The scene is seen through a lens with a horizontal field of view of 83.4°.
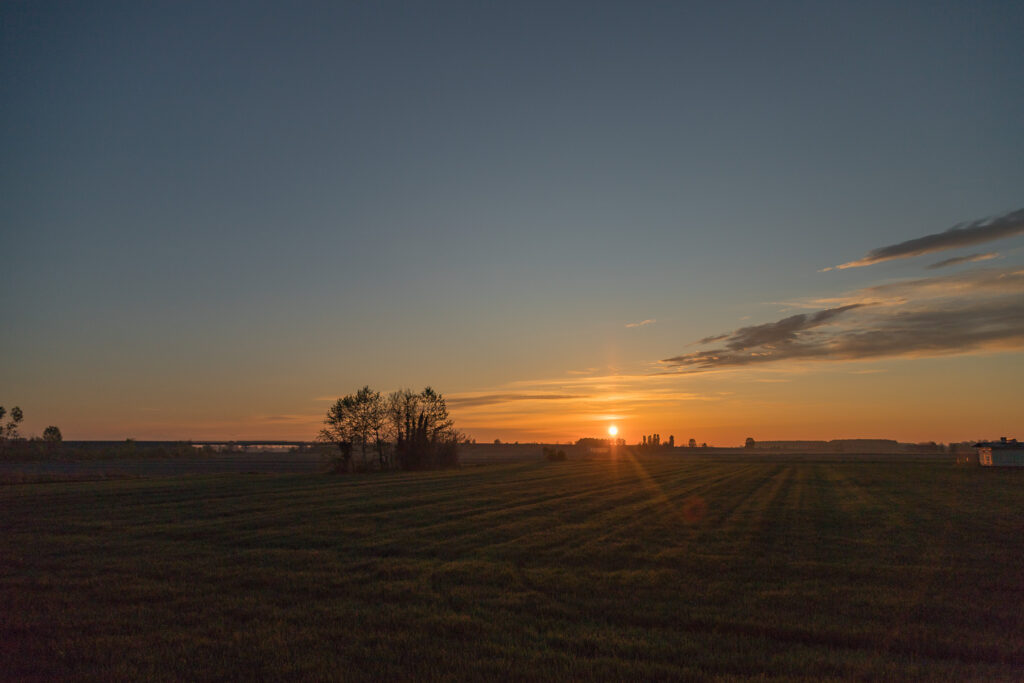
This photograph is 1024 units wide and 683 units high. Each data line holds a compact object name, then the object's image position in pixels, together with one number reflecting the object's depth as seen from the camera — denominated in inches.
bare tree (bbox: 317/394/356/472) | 2797.7
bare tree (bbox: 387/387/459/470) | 2989.7
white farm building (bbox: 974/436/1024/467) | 3146.7
